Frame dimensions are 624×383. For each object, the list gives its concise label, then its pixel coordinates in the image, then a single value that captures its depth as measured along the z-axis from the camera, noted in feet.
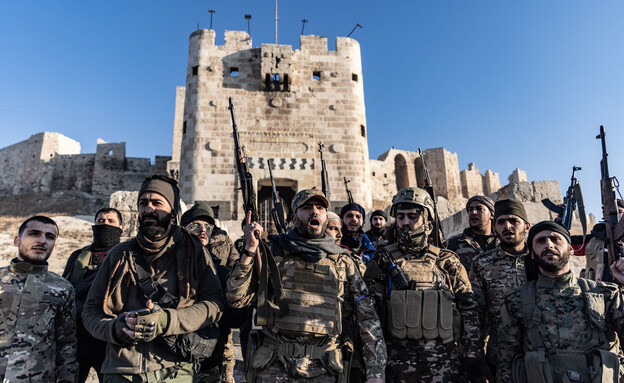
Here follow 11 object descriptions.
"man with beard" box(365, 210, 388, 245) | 18.57
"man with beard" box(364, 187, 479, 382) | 9.62
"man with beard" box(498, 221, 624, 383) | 8.47
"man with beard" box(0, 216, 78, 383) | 8.52
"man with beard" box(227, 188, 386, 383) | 8.62
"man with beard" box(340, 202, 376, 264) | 14.43
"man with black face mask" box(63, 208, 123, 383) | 10.74
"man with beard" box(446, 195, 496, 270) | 13.89
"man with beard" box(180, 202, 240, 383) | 14.07
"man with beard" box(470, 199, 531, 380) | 11.25
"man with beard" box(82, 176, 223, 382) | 8.01
